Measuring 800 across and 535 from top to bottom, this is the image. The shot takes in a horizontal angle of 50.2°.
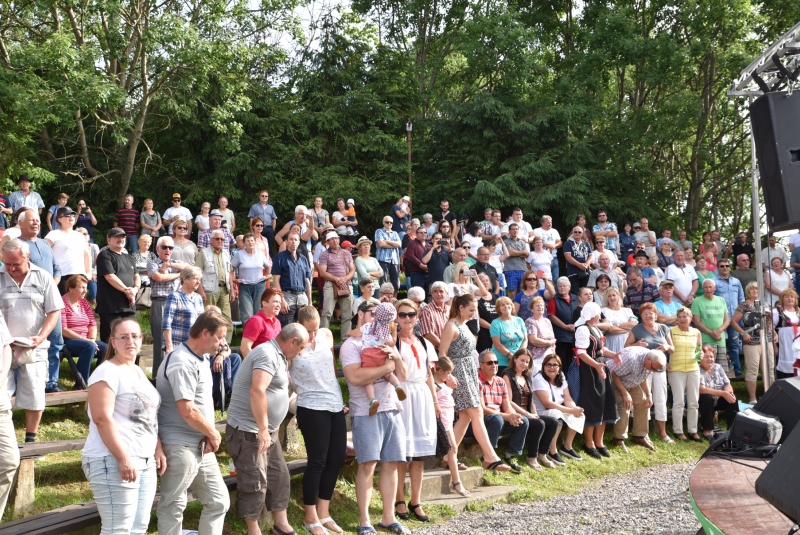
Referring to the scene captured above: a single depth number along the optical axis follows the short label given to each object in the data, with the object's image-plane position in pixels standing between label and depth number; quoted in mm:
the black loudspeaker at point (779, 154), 6441
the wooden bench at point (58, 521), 5184
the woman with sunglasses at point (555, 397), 9914
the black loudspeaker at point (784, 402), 5402
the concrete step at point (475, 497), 8016
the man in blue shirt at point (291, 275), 10953
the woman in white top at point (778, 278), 13565
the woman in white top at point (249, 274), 11008
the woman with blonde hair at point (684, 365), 11625
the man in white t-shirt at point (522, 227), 14738
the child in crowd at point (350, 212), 15546
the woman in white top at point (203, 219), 13672
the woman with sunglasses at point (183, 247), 10906
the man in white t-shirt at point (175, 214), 15461
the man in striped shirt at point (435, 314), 9188
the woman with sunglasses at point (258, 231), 11477
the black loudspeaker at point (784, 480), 3929
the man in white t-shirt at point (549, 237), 14773
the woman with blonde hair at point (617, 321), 11359
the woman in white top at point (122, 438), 4723
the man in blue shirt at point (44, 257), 7836
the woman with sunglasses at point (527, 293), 11266
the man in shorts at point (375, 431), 6871
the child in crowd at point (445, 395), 8156
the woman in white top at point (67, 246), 9680
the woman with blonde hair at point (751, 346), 12695
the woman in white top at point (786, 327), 12016
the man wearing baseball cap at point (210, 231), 11562
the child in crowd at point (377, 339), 6789
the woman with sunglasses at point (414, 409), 7523
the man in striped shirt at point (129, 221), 15117
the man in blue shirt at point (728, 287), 13758
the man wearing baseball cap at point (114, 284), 9125
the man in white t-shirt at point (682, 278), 13758
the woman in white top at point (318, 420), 6570
